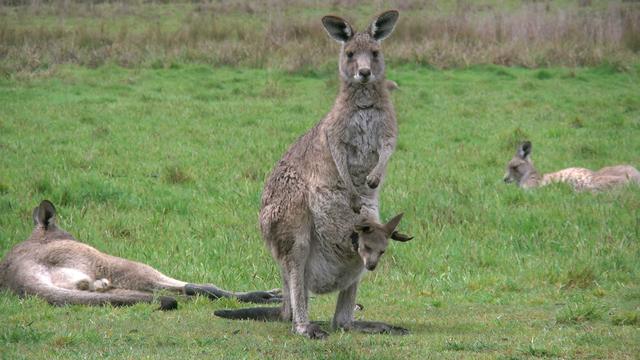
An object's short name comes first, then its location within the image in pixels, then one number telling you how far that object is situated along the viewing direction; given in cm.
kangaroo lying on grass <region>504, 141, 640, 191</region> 2475
